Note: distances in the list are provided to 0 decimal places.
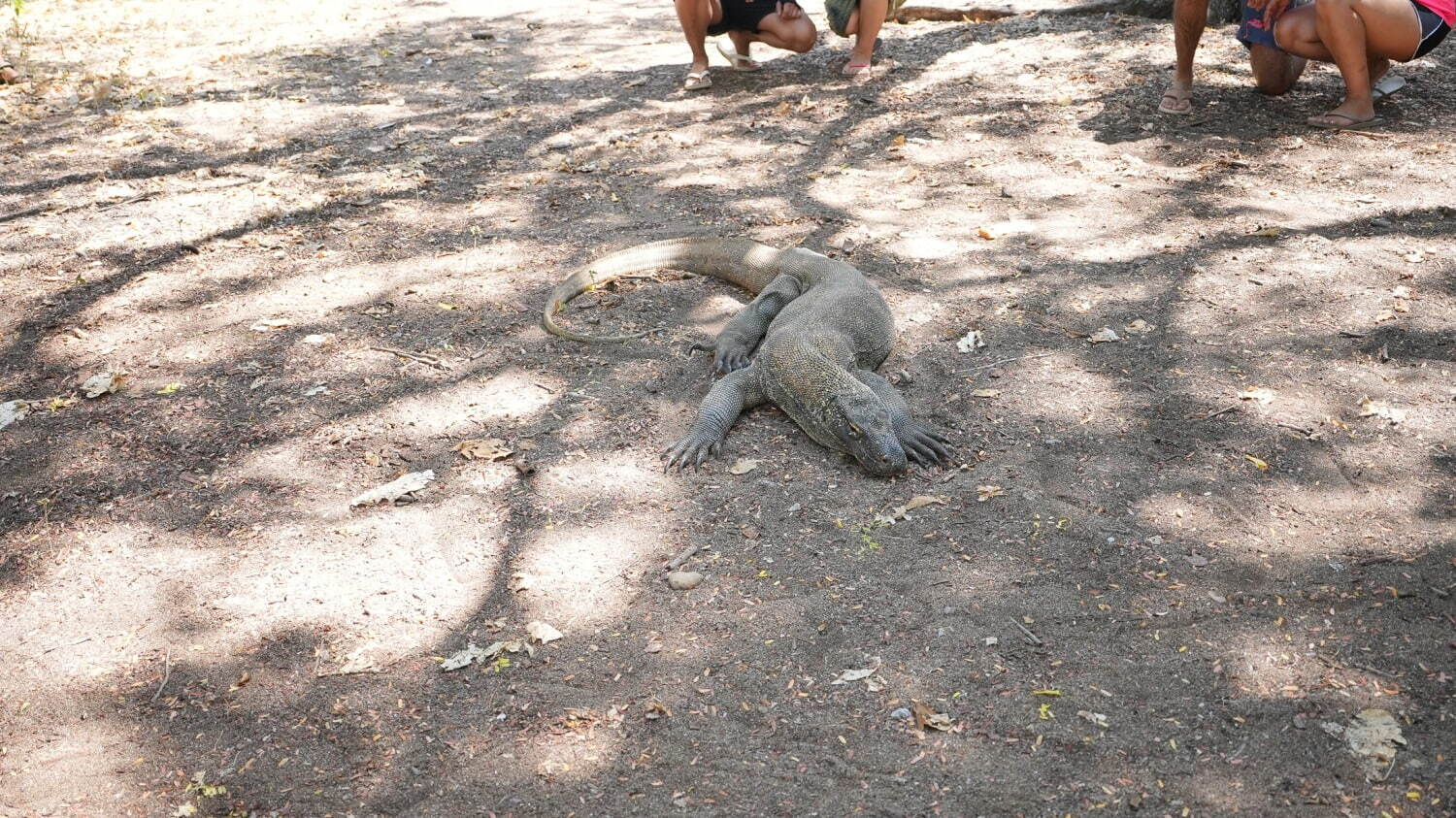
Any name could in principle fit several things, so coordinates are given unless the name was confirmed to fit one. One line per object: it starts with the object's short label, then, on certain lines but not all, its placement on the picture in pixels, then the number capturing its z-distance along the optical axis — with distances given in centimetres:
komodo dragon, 351
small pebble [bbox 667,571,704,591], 298
